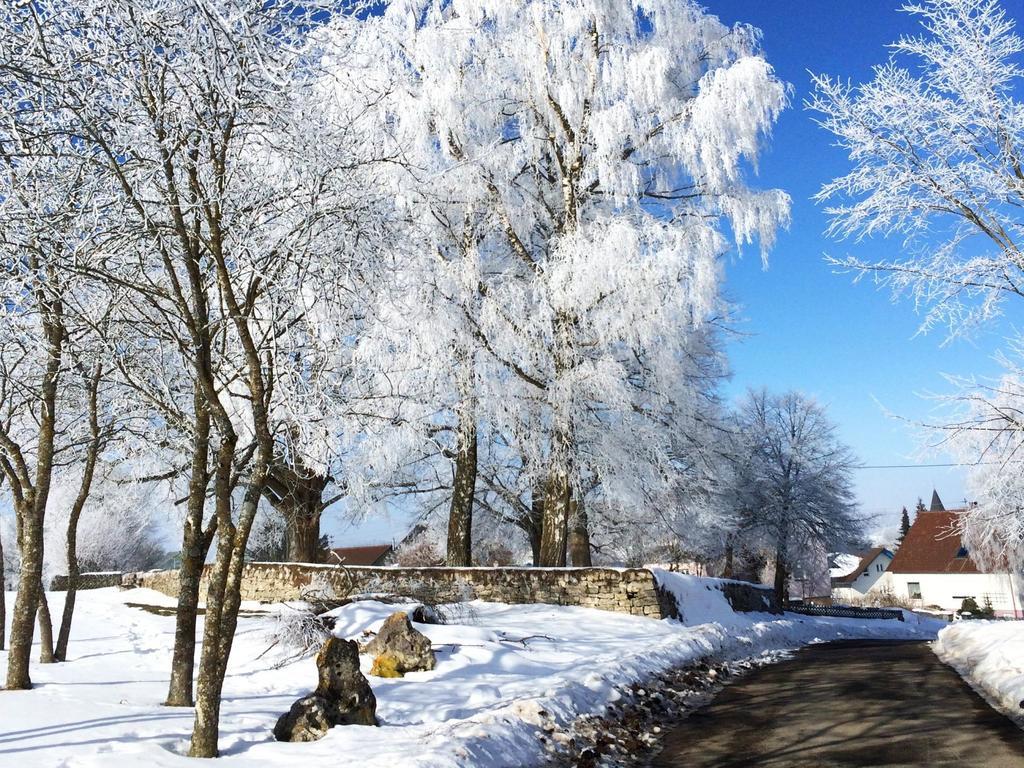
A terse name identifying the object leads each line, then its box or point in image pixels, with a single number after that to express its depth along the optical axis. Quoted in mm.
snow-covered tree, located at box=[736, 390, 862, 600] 31344
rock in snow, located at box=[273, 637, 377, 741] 6348
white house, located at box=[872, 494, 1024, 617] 47844
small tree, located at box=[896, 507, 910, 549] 98569
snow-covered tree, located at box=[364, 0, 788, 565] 15117
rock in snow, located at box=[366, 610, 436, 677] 8758
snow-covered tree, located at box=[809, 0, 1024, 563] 8562
